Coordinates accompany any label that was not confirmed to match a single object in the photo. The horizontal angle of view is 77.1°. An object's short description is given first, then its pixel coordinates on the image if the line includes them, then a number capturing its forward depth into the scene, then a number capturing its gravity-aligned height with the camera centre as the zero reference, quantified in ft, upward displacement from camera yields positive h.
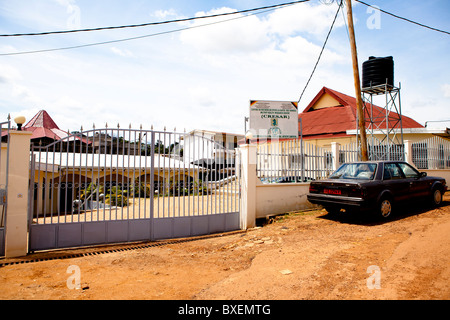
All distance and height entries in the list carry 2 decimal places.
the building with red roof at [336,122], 50.60 +10.77
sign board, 31.89 +6.02
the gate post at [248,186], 24.81 -1.23
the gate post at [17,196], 17.07 -1.36
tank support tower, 41.73 +6.09
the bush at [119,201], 36.71 -3.97
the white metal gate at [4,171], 17.10 +0.17
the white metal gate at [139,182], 18.40 -0.51
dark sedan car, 22.39 -1.39
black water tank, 43.19 +15.46
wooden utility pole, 30.60 +10.29
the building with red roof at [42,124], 47.14 +10.69
